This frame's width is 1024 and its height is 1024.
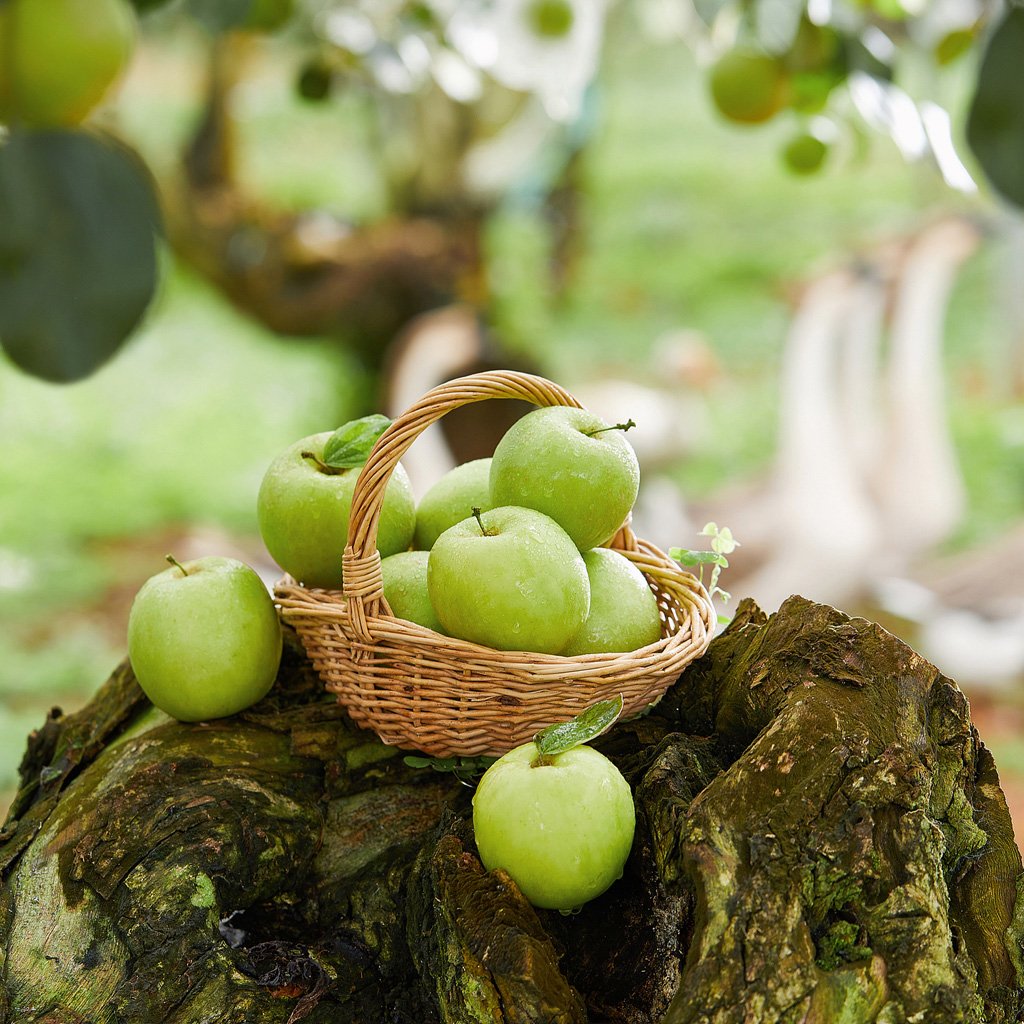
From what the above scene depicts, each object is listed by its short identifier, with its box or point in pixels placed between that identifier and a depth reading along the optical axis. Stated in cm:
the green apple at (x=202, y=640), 182
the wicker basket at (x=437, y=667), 179
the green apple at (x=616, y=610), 183
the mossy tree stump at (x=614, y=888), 170
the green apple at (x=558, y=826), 173
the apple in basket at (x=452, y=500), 189
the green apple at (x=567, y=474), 183
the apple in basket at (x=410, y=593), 185
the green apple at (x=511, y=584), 179
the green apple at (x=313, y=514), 186
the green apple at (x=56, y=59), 74
